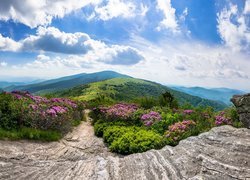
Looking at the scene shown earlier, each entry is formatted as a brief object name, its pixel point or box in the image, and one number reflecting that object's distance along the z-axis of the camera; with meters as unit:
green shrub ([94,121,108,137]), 12.86
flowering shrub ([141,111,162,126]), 12.84
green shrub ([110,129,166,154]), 9.27
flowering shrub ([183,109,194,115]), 14.61
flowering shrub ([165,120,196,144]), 10.18
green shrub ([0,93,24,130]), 10.87
